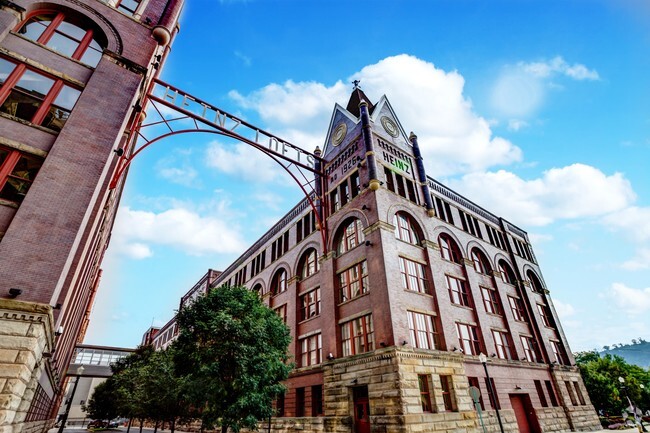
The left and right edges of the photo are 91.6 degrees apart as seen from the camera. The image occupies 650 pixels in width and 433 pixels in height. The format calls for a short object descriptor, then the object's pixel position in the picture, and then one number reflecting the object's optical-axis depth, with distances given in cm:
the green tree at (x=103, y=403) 4025
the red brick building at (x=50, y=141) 799
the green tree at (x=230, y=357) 1495
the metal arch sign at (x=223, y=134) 1688
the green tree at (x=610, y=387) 3512
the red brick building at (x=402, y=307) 1761
